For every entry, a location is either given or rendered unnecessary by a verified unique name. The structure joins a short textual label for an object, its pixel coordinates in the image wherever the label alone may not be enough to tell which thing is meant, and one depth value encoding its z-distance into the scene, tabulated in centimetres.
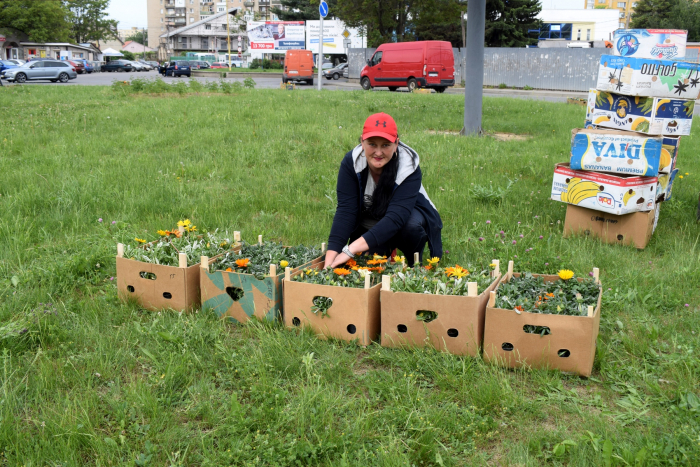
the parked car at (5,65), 3528
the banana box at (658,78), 480
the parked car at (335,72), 3981
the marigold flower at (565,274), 310
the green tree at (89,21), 7831
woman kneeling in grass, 348
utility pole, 1020
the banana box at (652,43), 507
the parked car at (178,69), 4481
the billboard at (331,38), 3809
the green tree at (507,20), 4075
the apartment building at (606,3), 9101
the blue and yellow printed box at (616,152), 465
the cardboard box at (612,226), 476
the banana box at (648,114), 488
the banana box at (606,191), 468
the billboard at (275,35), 4344
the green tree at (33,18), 5556
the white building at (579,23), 6519
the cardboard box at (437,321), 290
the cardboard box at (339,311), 307
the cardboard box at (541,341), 274
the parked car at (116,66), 5644
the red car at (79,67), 5022
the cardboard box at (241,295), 327
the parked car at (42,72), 3334
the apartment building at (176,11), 13738
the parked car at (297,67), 3209
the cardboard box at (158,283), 344
